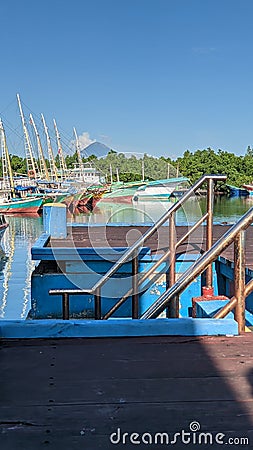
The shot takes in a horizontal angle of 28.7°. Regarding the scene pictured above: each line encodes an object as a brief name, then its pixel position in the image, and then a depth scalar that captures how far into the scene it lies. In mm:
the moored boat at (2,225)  22581
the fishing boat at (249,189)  63969
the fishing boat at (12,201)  39812
